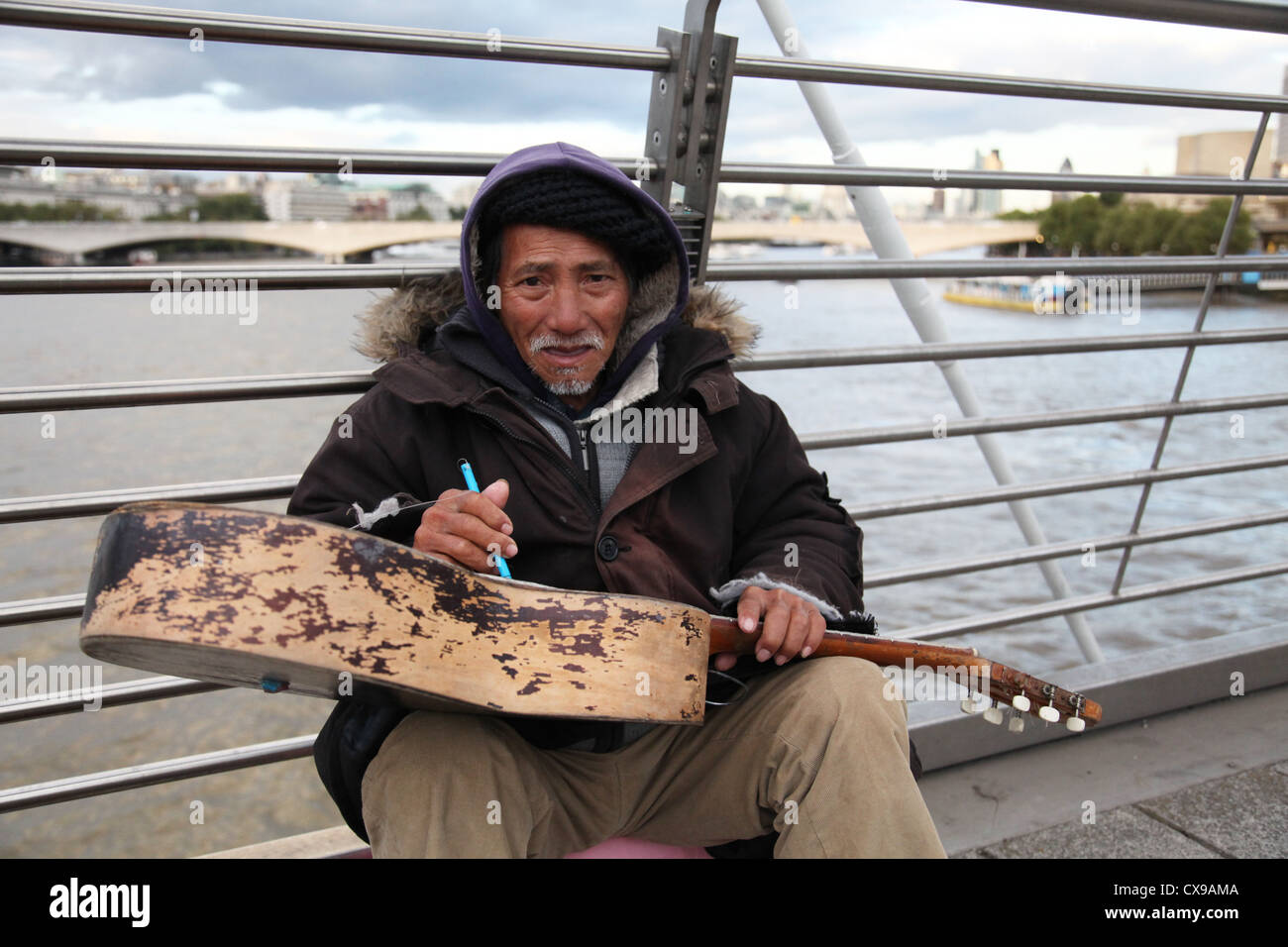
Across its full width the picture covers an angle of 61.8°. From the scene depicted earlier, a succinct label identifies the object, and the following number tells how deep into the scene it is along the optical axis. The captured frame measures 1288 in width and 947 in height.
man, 1.51
